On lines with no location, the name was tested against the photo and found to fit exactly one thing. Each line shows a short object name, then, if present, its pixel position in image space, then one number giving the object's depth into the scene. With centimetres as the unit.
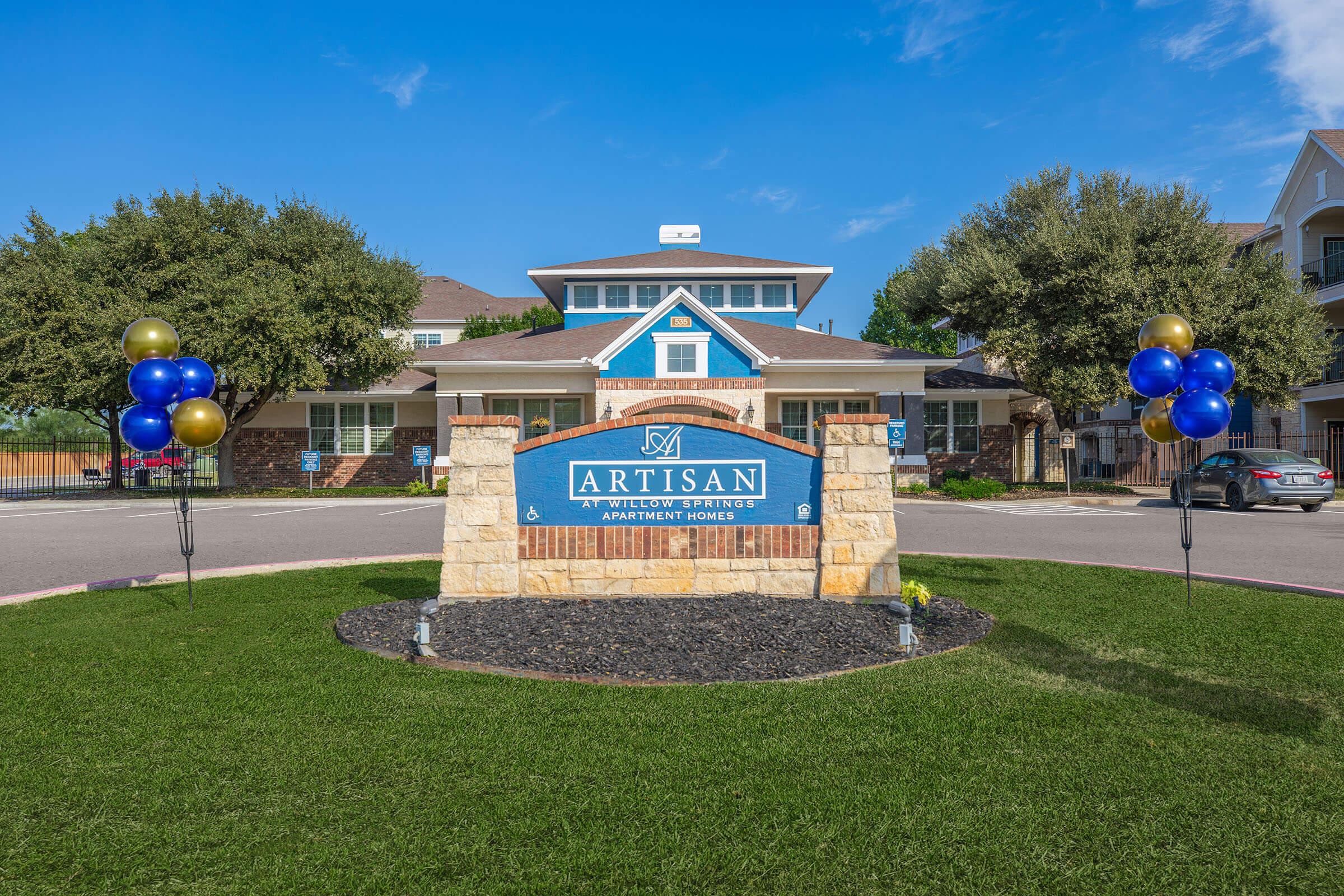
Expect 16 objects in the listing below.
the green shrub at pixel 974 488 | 2398
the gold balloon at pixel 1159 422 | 786
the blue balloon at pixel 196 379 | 817
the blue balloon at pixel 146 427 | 791
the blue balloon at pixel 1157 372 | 721
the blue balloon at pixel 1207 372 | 730
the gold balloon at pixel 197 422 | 777
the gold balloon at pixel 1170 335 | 740
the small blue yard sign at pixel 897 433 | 2281
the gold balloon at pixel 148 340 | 788
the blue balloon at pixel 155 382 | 768
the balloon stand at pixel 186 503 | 797
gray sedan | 1753
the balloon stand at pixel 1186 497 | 740
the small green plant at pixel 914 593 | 642
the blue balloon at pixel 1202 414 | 710
